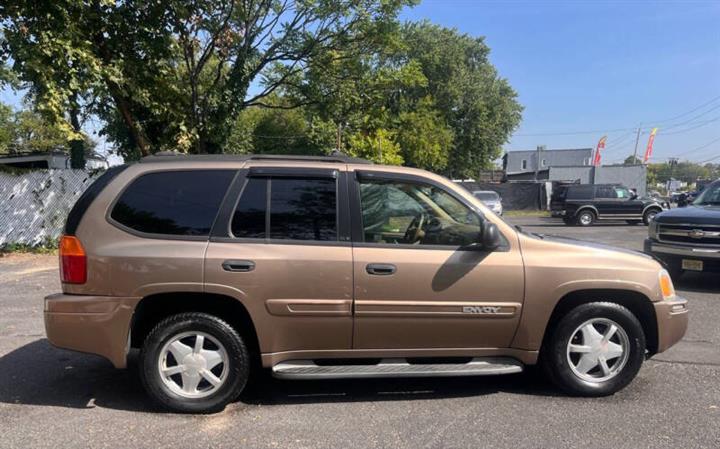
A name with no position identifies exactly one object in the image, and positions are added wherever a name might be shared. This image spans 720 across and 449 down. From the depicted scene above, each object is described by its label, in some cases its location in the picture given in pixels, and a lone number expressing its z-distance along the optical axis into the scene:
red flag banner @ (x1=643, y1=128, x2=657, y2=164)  75.81
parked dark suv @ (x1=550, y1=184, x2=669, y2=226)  23.98
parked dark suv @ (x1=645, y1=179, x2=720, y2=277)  8.02
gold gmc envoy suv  3.92
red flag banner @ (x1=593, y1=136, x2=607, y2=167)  70.08
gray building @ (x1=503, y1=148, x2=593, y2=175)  75.75
